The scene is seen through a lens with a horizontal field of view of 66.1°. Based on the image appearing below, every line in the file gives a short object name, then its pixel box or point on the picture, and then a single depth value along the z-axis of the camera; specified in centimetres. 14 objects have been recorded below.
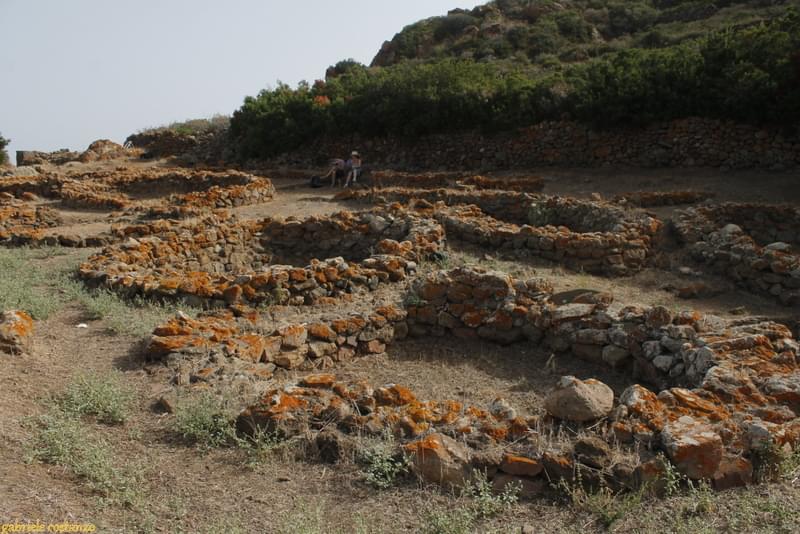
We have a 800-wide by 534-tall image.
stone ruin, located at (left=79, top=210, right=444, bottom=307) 777
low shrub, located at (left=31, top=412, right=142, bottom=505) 366
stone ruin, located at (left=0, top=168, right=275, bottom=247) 1235
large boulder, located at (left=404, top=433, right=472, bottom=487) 382
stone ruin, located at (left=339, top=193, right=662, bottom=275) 988
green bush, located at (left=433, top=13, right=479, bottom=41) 4244
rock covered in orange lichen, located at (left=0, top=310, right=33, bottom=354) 561
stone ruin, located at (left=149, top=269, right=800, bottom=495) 382
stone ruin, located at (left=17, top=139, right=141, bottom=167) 2650
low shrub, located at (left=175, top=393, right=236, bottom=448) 439
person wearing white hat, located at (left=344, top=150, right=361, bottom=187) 1916
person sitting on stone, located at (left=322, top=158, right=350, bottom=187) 1933
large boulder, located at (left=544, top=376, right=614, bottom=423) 448
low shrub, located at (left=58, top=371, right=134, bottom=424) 466
